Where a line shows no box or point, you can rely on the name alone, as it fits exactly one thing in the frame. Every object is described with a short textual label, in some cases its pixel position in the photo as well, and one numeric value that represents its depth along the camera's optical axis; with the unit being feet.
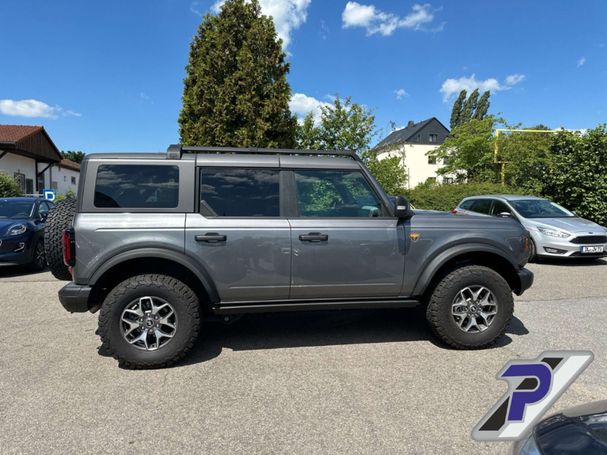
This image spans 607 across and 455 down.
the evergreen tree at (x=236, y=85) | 40.14
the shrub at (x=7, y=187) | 57.00
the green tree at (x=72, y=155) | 226.81
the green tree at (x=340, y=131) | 50.39
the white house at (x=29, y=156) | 73.97
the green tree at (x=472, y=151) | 91.79
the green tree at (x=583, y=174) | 38.96
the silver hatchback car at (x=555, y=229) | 28.14
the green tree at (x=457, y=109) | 231.18
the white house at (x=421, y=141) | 170.50
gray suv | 11.66
